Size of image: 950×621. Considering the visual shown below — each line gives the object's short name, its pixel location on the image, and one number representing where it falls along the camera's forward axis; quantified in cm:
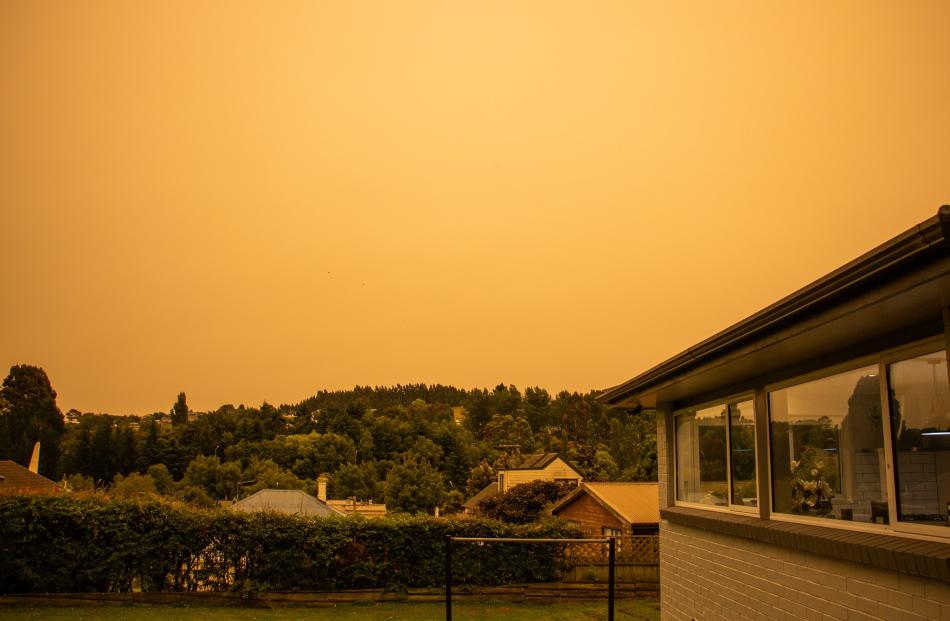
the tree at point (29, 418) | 5806
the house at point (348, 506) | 4238
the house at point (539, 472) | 4200
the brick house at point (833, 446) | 392
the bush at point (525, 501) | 3250
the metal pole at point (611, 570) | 1196
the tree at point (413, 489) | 4462
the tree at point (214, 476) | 4975
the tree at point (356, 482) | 5109
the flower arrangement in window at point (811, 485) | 564
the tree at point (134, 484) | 4417
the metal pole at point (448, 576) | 1255
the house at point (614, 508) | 2255
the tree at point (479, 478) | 5297
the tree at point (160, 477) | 5184
